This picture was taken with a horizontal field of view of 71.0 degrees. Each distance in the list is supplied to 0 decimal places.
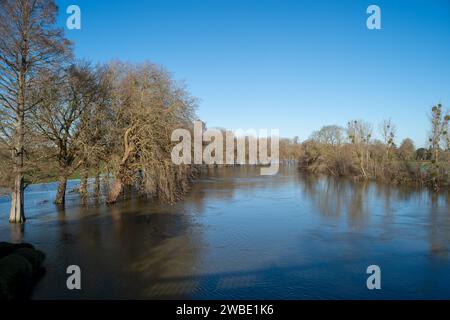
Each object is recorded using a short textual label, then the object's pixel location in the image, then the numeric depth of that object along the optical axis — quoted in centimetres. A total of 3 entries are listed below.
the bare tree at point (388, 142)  3806
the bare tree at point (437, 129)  2939
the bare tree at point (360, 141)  4011
